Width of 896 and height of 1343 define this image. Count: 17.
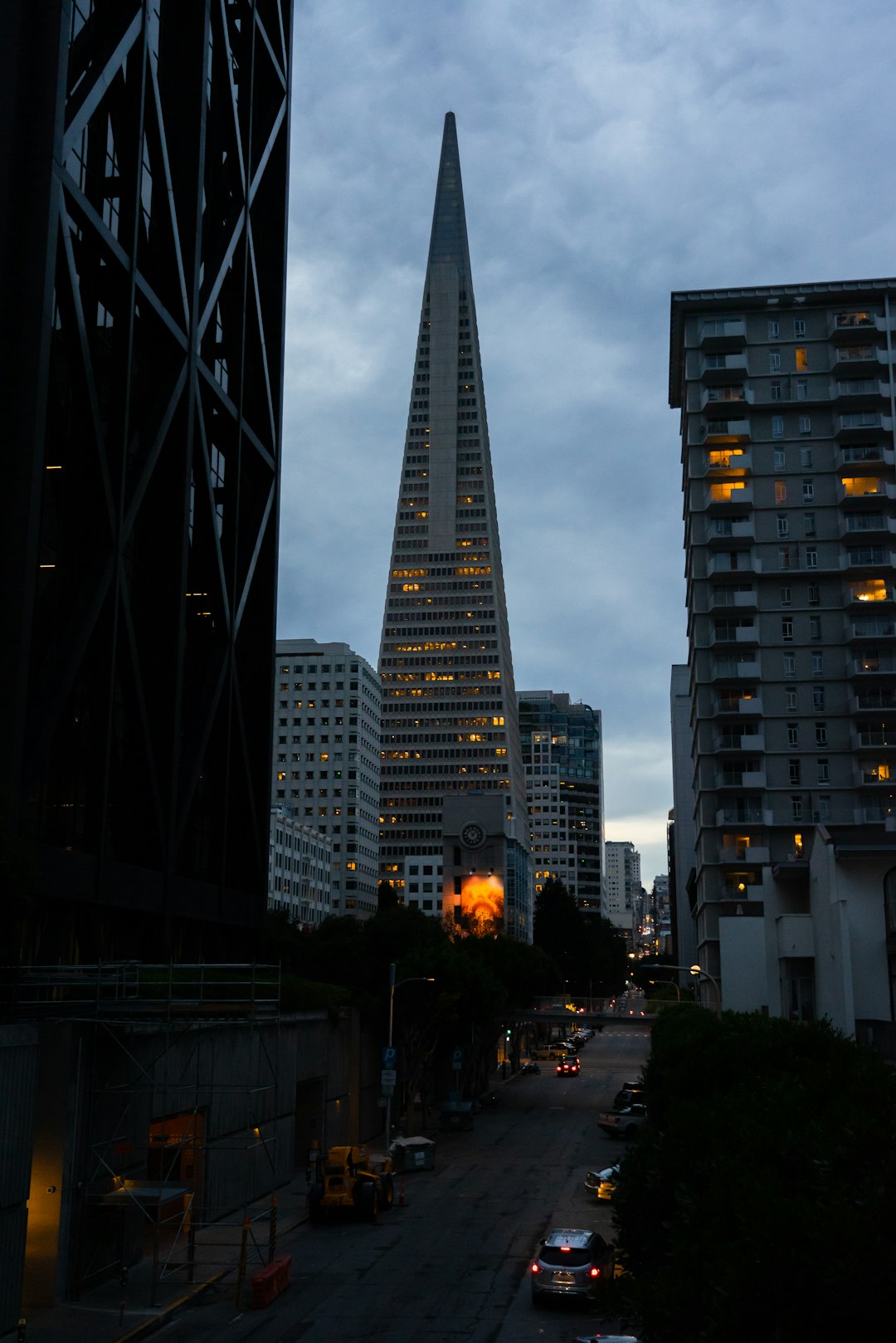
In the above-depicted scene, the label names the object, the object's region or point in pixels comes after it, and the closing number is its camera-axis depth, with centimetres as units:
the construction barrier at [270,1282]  2909
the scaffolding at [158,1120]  3028
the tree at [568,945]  19412
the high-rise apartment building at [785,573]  9700
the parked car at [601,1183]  4225
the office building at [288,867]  18275
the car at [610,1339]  1975
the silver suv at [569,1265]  2880
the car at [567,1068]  11350
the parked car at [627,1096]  7325
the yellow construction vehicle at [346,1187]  4116
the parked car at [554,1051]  13938
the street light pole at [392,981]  5836
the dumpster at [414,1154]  5481
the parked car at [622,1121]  6731
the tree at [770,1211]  965
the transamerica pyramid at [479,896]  19138
